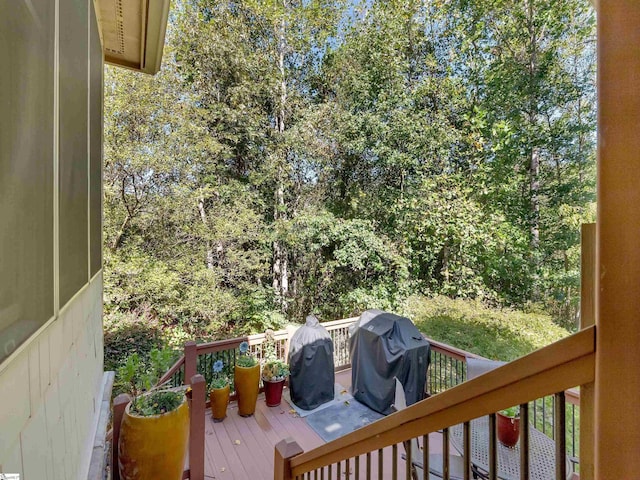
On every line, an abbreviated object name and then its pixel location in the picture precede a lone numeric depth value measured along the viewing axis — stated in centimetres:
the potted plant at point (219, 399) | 377
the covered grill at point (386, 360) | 397
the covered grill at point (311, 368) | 412
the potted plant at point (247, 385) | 388
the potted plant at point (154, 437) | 182
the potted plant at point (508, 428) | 222
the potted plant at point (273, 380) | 414
